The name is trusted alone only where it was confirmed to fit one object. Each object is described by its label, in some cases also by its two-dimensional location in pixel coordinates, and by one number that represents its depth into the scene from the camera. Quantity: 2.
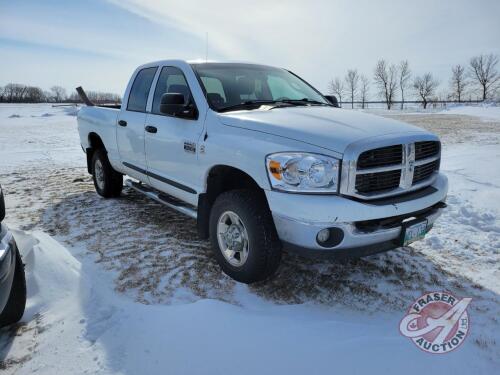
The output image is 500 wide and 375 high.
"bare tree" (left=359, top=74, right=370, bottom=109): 71.97
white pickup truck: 2.63
